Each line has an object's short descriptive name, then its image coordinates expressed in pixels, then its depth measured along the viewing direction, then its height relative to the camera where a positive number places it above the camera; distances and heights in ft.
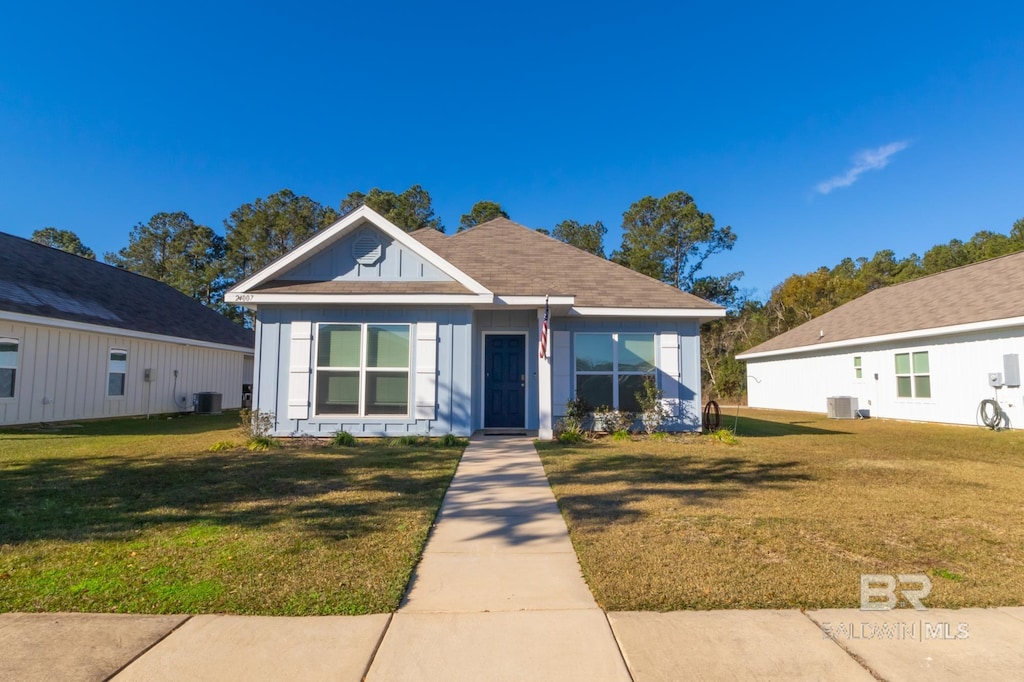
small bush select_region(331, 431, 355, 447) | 30.94 -3.16
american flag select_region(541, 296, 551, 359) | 32.07 +3.06
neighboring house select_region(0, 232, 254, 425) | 40.55 +3.85
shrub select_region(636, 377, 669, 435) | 35.01 -1.30
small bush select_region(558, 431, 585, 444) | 32.78 -3.09
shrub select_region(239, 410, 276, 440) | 31.76 -2.26
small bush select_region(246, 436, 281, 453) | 29.40 -3.27
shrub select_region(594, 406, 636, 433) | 35.42 -2.11
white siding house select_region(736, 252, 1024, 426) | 43.04 +3.96
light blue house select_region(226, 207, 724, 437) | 32.86 +2.95
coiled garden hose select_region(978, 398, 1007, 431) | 42.16 -1.97
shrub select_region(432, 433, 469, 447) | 30.47 -3.16
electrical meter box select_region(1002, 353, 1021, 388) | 41.24 +1.57
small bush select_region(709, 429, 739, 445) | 32.99 -3.09
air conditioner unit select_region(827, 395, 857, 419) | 55.62 -1.86
